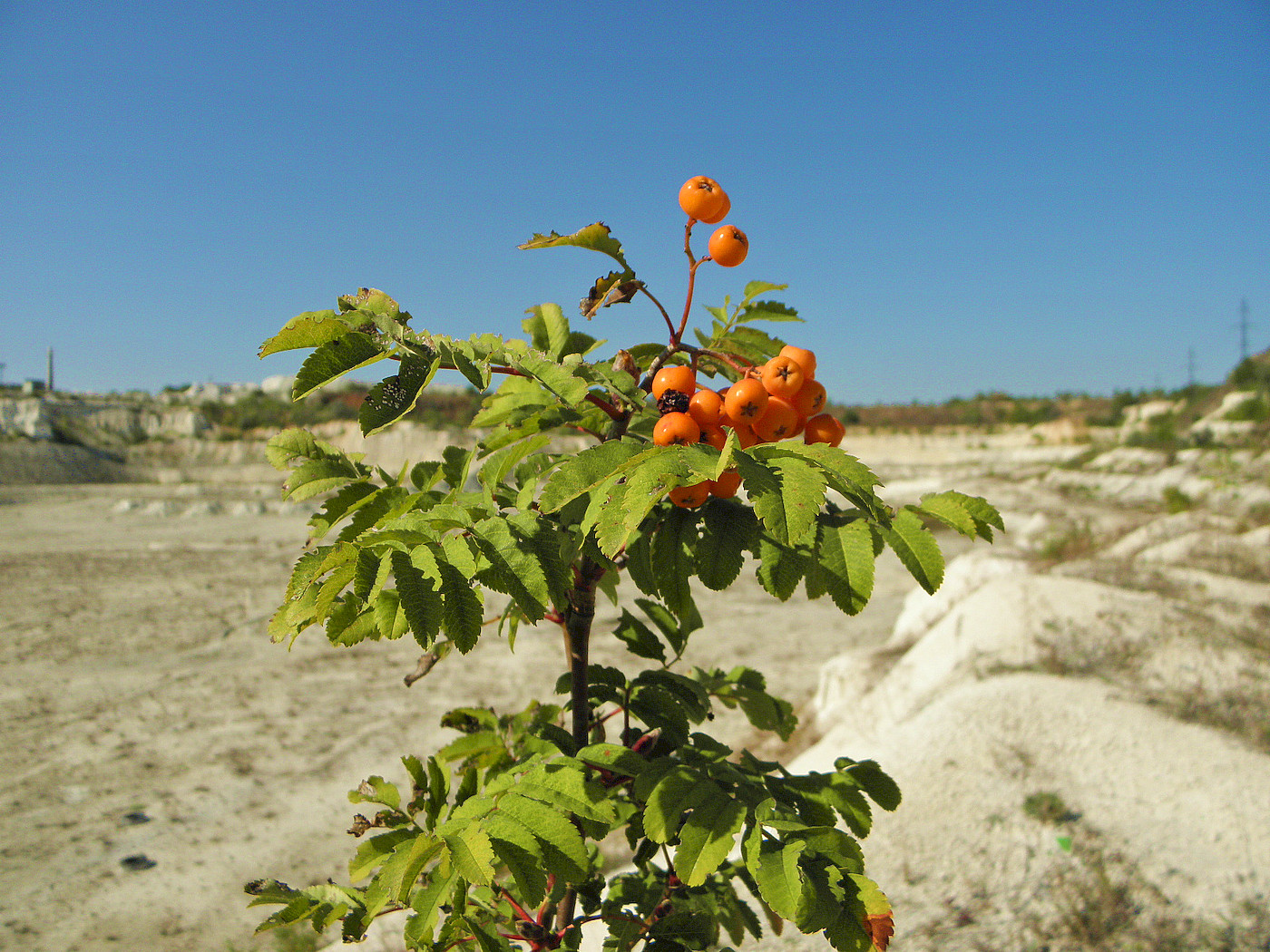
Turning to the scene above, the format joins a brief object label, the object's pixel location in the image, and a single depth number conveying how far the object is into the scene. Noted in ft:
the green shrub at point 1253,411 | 66.18
